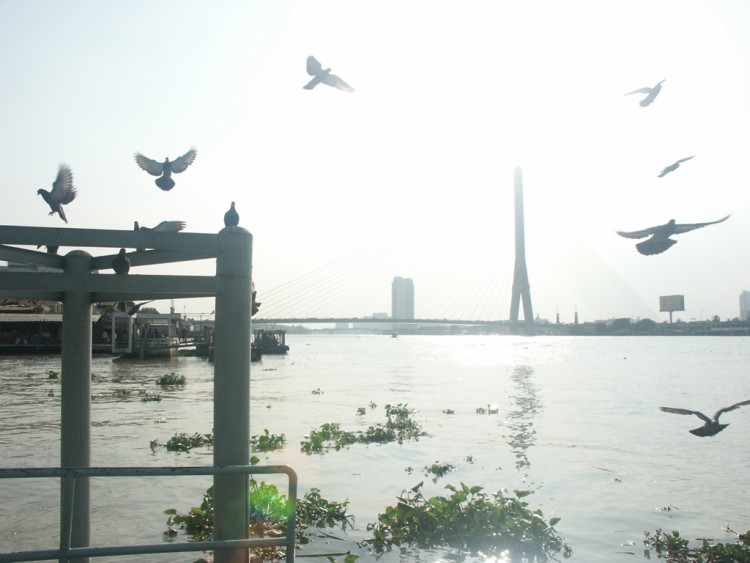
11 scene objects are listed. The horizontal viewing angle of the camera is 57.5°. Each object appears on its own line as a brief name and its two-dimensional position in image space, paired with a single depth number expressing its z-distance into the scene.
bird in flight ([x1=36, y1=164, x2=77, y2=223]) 6.05
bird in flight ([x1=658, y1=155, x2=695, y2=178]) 8.45
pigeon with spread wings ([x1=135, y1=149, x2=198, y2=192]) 6.74
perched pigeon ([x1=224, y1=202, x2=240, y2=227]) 4.00
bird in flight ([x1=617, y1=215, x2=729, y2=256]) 7.56
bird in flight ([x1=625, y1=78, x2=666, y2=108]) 9.16
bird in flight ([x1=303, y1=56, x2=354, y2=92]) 8.81
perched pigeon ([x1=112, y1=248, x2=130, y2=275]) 4.18
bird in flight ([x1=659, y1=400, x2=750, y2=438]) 8.40
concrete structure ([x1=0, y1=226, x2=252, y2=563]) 3.67
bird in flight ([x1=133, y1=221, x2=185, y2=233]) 4.78
